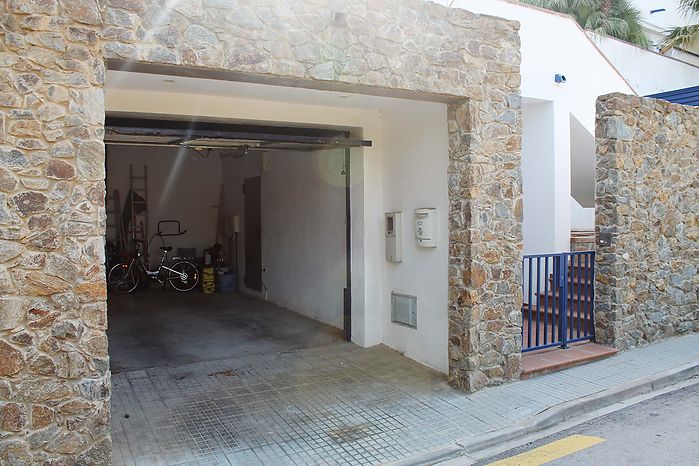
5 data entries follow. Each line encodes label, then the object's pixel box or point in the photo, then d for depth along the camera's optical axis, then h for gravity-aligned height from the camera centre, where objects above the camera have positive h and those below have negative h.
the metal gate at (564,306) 7.00 -1.13
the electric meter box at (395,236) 7.14 -0.15
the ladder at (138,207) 13.76 +0.49
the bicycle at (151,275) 12.60 -1.06
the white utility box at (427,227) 6.43 -0.04
